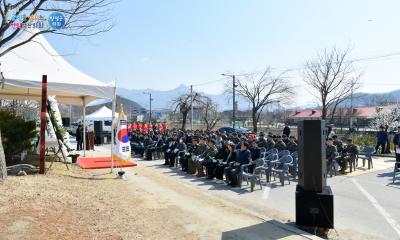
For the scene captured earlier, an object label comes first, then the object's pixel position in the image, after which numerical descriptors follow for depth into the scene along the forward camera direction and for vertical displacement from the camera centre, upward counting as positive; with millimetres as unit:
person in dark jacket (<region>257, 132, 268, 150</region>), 18438 -691
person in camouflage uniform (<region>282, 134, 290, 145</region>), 17747 -531
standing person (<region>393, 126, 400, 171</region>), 15666 -725
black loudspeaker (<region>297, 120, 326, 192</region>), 7398 -523
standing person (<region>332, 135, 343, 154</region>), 16172 -701
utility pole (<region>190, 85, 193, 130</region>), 45372 +3573
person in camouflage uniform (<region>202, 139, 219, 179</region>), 14125 -1155
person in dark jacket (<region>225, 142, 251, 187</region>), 12562 -1240
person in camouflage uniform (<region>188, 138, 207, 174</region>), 15607 -1017
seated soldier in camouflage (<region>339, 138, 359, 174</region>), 15539 -1059
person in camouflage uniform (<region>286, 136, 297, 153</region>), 16703 -753
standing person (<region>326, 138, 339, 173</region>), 14533 -954
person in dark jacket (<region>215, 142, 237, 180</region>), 13617 -1156
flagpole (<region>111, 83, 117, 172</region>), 14008 +533
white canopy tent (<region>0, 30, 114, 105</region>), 12453 +1655
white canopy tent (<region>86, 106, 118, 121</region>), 33719 +1161
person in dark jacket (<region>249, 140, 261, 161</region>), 13645 -824
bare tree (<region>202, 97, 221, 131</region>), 47375 +2019
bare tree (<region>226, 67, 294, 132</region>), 46688 +4179
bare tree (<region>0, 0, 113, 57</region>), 10328 +2957
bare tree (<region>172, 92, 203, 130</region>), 44250 +3116
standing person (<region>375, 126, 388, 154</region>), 21758 -547
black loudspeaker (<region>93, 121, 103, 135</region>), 32962 +190
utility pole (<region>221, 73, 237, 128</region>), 41188 +3981
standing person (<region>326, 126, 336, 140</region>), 21456 -208
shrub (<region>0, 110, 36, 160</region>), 13336 -191
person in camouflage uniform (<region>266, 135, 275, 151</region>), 17894 -725
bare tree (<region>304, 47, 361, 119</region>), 36125 +3956
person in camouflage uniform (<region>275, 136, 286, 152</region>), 17141 -734
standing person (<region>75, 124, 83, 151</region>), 25156 -553
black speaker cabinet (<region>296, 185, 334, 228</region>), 7273 -1493
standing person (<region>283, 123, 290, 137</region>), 25834 -183
